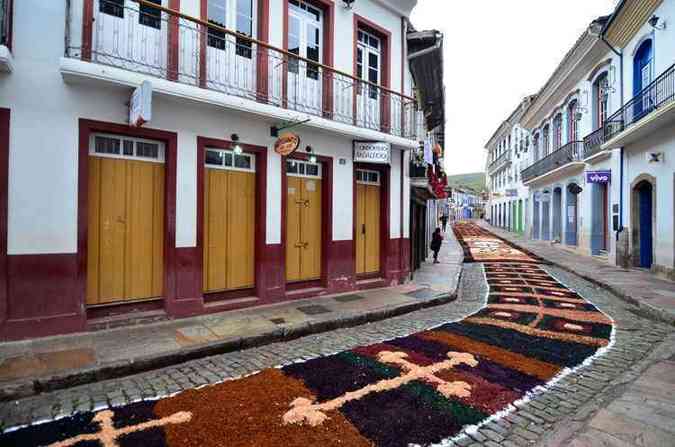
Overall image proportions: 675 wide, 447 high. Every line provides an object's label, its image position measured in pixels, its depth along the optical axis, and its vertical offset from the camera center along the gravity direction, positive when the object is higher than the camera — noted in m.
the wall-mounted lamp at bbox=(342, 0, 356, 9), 8.72 +5.06
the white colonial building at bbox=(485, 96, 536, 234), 31.49 +5.73
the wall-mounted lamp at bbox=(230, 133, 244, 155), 7.18 +1.58
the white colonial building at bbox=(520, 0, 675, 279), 11.45 +3.21
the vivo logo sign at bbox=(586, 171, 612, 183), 15.22 +2.08
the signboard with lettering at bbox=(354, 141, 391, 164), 9.11 +1.79
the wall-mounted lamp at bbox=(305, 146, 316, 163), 8.40 +1.61
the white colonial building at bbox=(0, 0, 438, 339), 5.39 +1.30
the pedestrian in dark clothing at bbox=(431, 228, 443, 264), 15.86 -0.53
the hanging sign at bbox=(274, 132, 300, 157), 7.11 +1.58
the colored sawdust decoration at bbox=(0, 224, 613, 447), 3.26 -1.70
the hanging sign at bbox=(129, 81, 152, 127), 5.30 +1.72
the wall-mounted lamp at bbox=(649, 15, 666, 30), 11.46 +6.17
